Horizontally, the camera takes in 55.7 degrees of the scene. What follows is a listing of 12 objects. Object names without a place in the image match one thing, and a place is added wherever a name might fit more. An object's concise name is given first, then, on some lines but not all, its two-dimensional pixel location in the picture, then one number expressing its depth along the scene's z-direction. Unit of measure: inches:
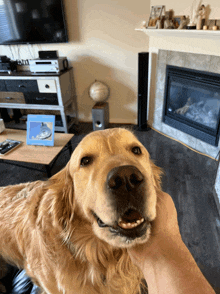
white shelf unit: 124.0
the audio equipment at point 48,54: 124.4
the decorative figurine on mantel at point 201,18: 86.0
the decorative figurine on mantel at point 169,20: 100.5
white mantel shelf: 85.3
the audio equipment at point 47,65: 120.6
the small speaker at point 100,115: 128.6
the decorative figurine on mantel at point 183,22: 95.5
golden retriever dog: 24.9
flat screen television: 118.4
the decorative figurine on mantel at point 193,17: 87.7
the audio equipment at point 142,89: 116.1
